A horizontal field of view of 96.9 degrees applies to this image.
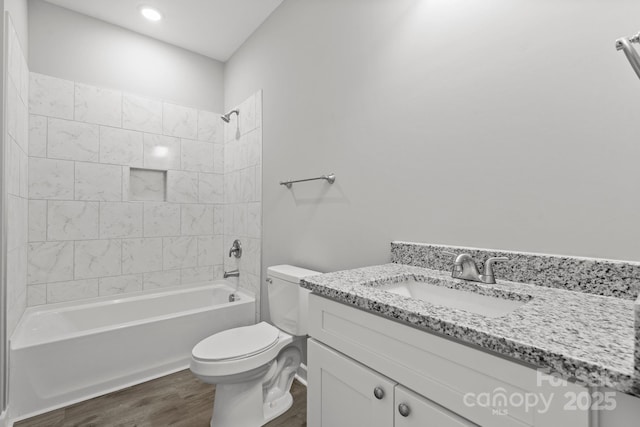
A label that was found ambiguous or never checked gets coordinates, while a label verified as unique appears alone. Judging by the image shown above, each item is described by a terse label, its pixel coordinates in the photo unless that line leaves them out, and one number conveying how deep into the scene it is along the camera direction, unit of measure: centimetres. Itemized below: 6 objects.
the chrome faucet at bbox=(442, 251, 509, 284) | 99
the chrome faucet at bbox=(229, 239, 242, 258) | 264
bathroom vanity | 48
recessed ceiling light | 219
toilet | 139
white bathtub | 161
